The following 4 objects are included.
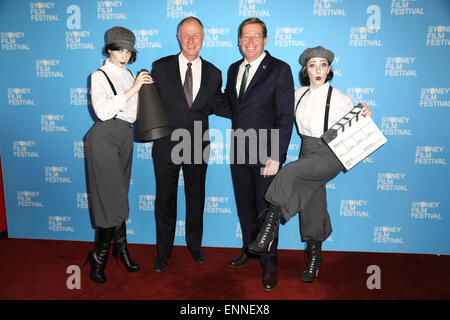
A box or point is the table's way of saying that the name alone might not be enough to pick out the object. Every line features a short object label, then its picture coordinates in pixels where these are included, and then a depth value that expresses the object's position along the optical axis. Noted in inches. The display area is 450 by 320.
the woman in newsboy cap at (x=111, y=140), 90.3
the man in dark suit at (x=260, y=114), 94.1
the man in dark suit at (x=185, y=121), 100.7
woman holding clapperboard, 93.2
